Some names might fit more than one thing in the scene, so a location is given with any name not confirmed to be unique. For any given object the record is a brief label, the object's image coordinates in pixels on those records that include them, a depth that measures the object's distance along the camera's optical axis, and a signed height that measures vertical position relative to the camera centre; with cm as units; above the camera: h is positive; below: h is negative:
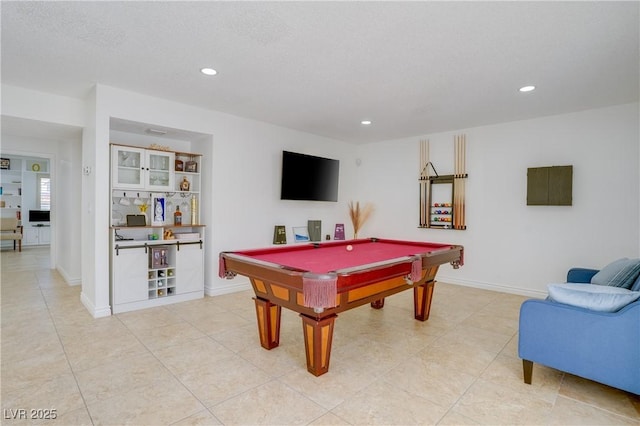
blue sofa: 195 -83
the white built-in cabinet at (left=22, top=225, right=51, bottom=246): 912 -78
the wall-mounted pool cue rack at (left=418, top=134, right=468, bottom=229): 528 +31
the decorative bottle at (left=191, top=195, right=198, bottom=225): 467 -2
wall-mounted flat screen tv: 529 +55
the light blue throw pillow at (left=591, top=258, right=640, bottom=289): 250 -50
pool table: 214 -51
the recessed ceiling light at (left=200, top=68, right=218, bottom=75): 311 +132
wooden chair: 820 -59
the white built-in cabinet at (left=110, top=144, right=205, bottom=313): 386 -33
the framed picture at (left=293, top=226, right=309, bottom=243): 559 -43
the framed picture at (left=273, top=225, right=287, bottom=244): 527 -42
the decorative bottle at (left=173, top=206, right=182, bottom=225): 461 -14
